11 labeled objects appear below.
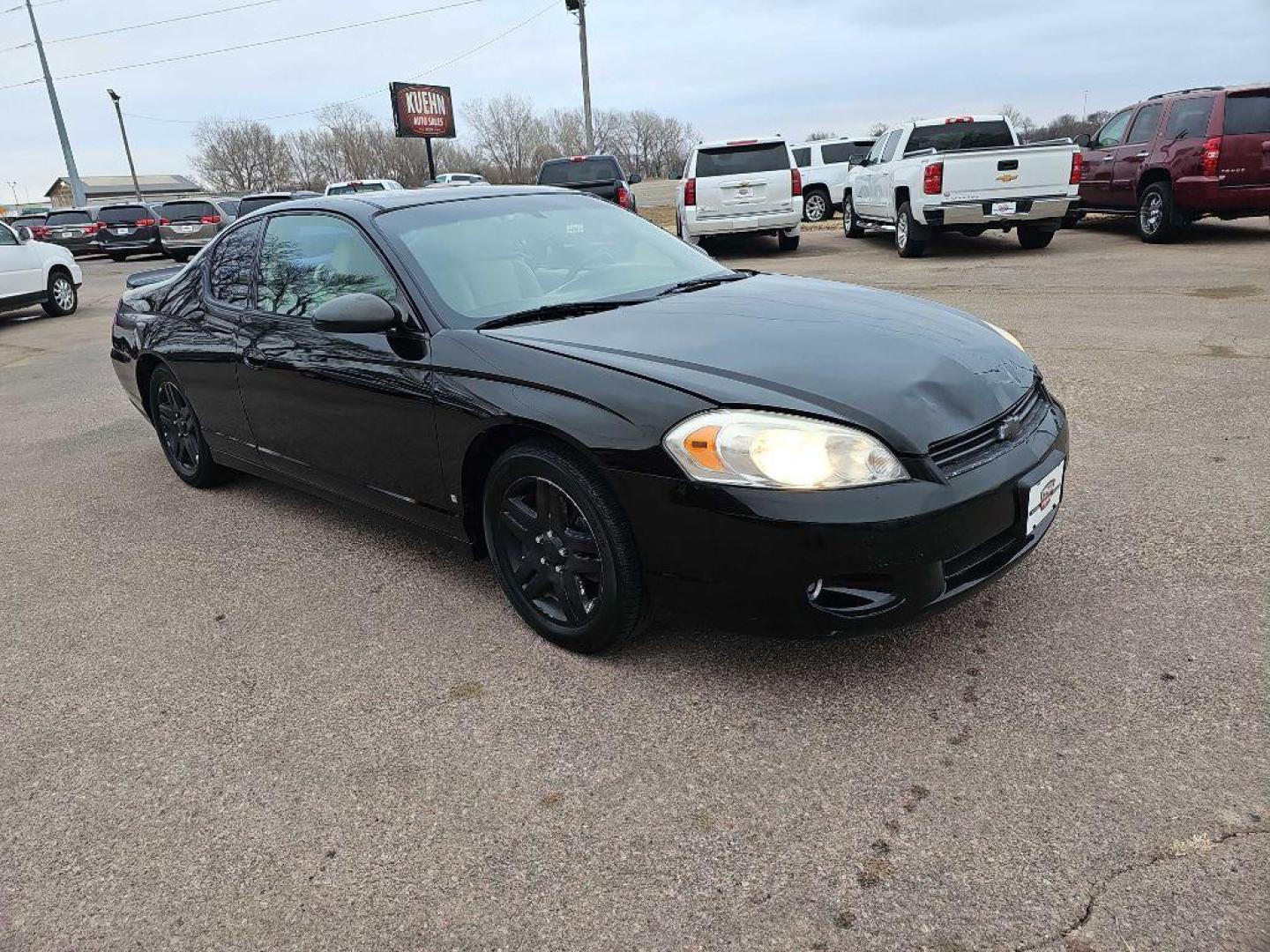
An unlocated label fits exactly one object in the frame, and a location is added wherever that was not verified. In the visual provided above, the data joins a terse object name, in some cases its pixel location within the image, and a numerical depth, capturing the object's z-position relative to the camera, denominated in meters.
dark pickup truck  17.31
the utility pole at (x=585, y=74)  26.27
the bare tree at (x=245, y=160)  90.88
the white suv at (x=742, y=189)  13.97
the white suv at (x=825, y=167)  19.52
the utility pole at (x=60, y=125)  37.47
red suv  11.15
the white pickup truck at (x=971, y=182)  11.63
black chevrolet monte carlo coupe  2.42
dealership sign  37.81
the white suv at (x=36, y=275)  13.14
